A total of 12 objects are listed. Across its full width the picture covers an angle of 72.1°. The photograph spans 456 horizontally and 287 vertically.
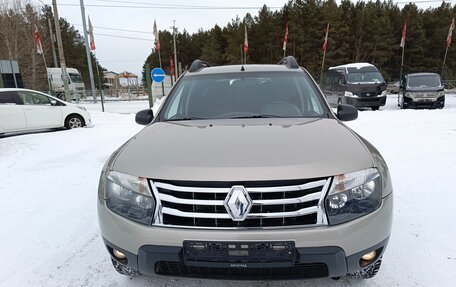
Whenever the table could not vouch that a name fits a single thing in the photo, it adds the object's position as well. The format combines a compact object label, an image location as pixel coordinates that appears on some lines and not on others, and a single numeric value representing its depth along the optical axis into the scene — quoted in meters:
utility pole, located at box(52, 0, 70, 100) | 15.79
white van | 27.89
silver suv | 1.72
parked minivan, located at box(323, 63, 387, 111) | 14.72
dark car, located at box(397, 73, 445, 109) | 14.66
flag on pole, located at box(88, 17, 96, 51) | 22.39
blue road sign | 14.80
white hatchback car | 9.45
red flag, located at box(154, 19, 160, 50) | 25.35
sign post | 13.87
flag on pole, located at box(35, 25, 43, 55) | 19.53
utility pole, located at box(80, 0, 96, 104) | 22.92
